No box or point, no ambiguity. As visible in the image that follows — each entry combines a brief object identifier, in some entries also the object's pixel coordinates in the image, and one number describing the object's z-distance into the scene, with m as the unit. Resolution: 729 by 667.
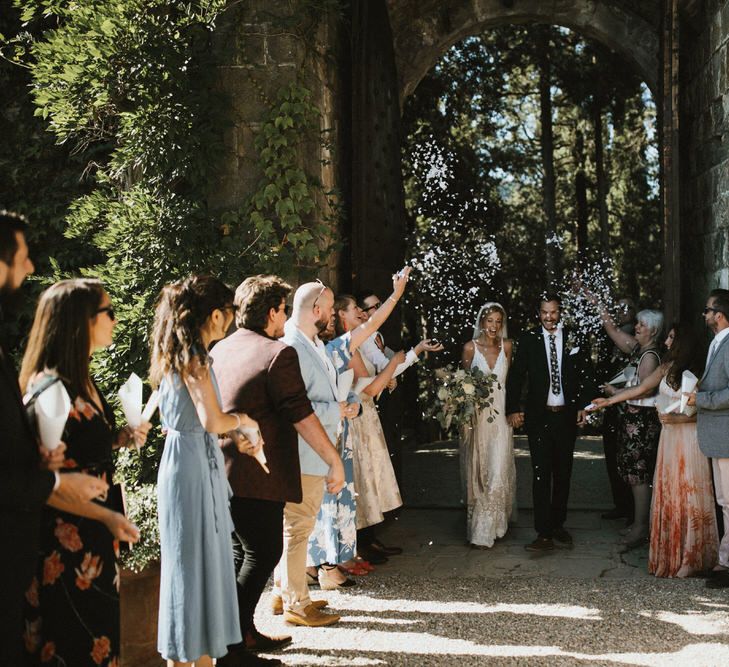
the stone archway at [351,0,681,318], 6.89
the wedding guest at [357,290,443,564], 5.89
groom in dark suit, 6.44
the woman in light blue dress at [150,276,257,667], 3.32
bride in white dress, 6.48
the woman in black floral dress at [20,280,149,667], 2.74
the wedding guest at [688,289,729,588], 5.21
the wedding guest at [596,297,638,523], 7.14
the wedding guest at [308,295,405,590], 5.37
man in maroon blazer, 3.91
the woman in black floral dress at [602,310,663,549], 6.24
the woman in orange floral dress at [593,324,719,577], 5.55
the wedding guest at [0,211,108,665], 2.44
